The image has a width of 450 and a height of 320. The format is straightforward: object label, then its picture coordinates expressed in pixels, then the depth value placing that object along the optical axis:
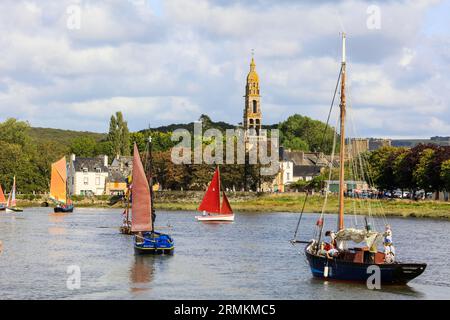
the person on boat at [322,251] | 57.95
